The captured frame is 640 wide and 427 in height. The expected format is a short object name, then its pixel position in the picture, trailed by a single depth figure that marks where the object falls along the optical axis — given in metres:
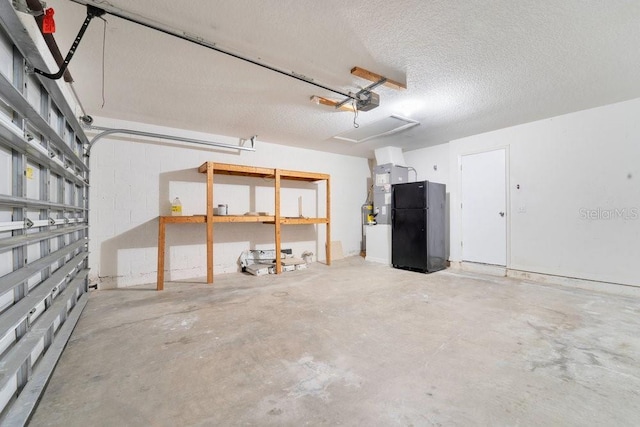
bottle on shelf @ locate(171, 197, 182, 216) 3.69
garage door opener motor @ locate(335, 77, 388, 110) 2.62
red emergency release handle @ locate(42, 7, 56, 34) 1.39
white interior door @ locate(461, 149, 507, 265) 4.16
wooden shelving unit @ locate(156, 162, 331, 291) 3.42
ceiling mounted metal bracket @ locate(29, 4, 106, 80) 1.64
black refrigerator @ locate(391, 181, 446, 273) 4.32
